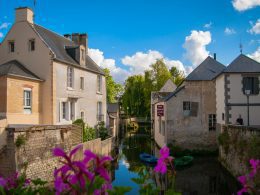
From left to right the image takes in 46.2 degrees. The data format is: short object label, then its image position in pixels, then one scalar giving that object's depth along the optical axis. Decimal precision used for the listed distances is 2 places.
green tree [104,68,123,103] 59.19
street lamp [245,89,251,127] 22.00
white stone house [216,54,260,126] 22.00
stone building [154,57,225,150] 26.38
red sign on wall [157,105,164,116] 30.27
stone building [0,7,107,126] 19.66
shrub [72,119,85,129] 22.90
